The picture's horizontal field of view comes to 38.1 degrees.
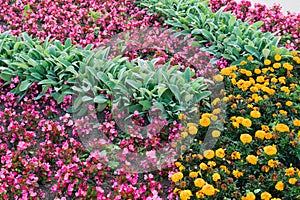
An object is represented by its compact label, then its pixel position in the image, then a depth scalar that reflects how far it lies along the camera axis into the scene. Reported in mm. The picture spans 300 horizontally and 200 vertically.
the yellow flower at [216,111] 4242
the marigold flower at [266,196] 3338
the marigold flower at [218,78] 4738
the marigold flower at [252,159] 3623
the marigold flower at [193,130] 4012
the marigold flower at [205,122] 4039
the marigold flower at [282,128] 3875
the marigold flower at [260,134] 3846
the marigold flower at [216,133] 4020
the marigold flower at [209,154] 3750
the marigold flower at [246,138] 3803
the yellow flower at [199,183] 3469
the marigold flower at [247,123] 3967
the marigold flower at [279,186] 3401
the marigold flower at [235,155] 3749
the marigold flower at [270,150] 3609
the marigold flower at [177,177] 3613
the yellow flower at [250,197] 3301
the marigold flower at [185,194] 3434
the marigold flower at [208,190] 3355
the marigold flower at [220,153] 3746
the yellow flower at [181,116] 4197
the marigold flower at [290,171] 3520
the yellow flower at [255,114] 4078
